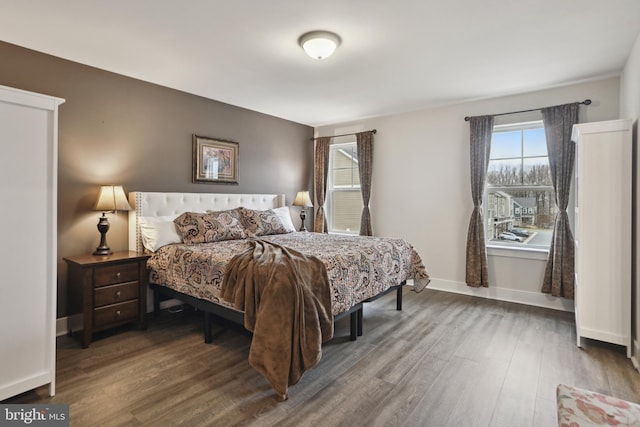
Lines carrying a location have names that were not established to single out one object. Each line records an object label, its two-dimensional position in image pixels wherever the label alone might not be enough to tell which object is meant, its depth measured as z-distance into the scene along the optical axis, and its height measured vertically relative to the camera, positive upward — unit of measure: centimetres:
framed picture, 412 +66
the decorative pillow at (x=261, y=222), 401 -14
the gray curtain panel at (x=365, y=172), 512 +64
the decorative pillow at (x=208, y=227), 342 -18
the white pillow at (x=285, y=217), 443 -8
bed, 205 -45
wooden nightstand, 274 -72
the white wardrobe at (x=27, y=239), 183 -19
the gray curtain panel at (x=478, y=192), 410 +28
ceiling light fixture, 260 +136
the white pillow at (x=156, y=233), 326 -24
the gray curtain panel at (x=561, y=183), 354 +36
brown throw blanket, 199 -66
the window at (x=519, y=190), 387 +31
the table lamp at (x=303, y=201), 530 +17
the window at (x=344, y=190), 555 +38
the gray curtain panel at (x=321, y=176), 566 +62
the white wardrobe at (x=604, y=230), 263 -11
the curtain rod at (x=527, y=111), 349 +123
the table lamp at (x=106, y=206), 309 +2
